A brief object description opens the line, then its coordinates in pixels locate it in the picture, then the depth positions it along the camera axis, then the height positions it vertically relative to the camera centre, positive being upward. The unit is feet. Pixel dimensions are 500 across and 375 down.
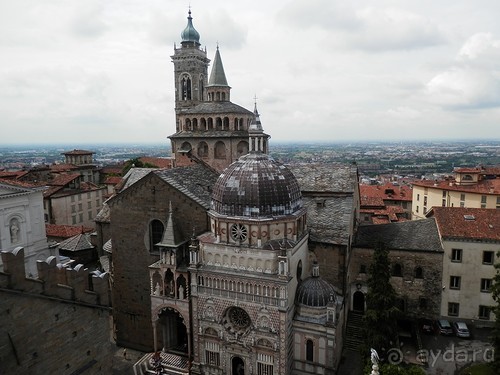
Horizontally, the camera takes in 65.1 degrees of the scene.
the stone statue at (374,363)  53.01 -30.29
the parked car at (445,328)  111.55 -53.82
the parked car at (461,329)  109.50 -53.76
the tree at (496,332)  84.62 -42.17
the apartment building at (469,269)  113.80 -38.04
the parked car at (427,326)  112.47 -54.02
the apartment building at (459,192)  199.11 -28.06
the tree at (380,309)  89.66 -39.14
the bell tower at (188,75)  188.65 +32.28
